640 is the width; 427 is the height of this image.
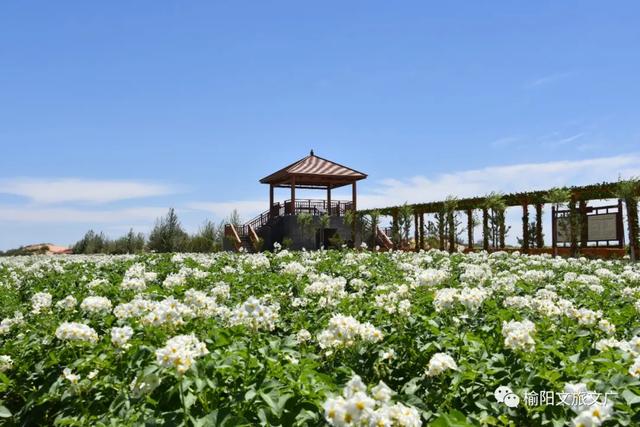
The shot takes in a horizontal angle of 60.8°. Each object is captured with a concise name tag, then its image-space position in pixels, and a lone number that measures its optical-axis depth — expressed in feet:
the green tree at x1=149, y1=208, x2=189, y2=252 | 110.83
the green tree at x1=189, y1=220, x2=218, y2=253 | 117.91
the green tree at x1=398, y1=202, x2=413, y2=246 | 100.17
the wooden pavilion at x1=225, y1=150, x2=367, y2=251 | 106.93
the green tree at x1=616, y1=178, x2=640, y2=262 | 67.67
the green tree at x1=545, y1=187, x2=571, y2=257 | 76.38
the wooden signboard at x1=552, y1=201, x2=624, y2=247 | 74.23
